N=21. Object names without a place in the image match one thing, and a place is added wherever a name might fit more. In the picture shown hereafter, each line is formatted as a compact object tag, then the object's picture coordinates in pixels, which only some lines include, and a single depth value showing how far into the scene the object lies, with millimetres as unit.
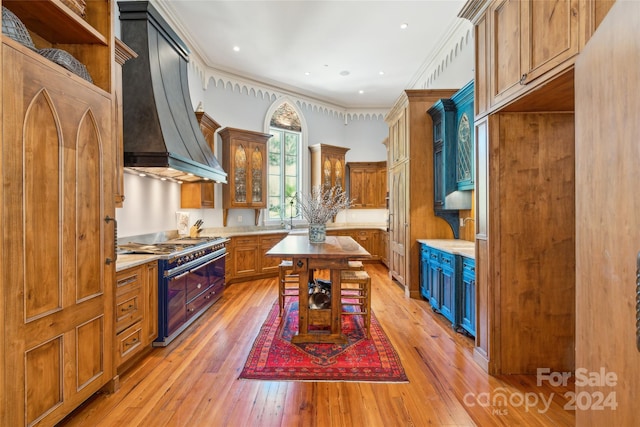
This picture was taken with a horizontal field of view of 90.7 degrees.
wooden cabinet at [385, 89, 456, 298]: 4578
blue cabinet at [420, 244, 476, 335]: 3143
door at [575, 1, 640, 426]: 1081
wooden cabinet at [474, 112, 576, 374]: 2422
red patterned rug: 2449
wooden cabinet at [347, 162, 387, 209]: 7758
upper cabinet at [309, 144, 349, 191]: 7078
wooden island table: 2965
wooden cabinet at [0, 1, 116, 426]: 1520
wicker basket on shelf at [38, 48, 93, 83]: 1863
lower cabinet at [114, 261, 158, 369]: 2402
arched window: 6848
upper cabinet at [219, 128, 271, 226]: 5641
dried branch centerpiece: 3703
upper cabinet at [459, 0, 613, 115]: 1646
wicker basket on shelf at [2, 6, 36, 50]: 1579
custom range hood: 2912
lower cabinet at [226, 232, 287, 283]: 5453
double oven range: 2961
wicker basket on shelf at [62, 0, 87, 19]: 1953
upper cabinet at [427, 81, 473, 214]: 3840
